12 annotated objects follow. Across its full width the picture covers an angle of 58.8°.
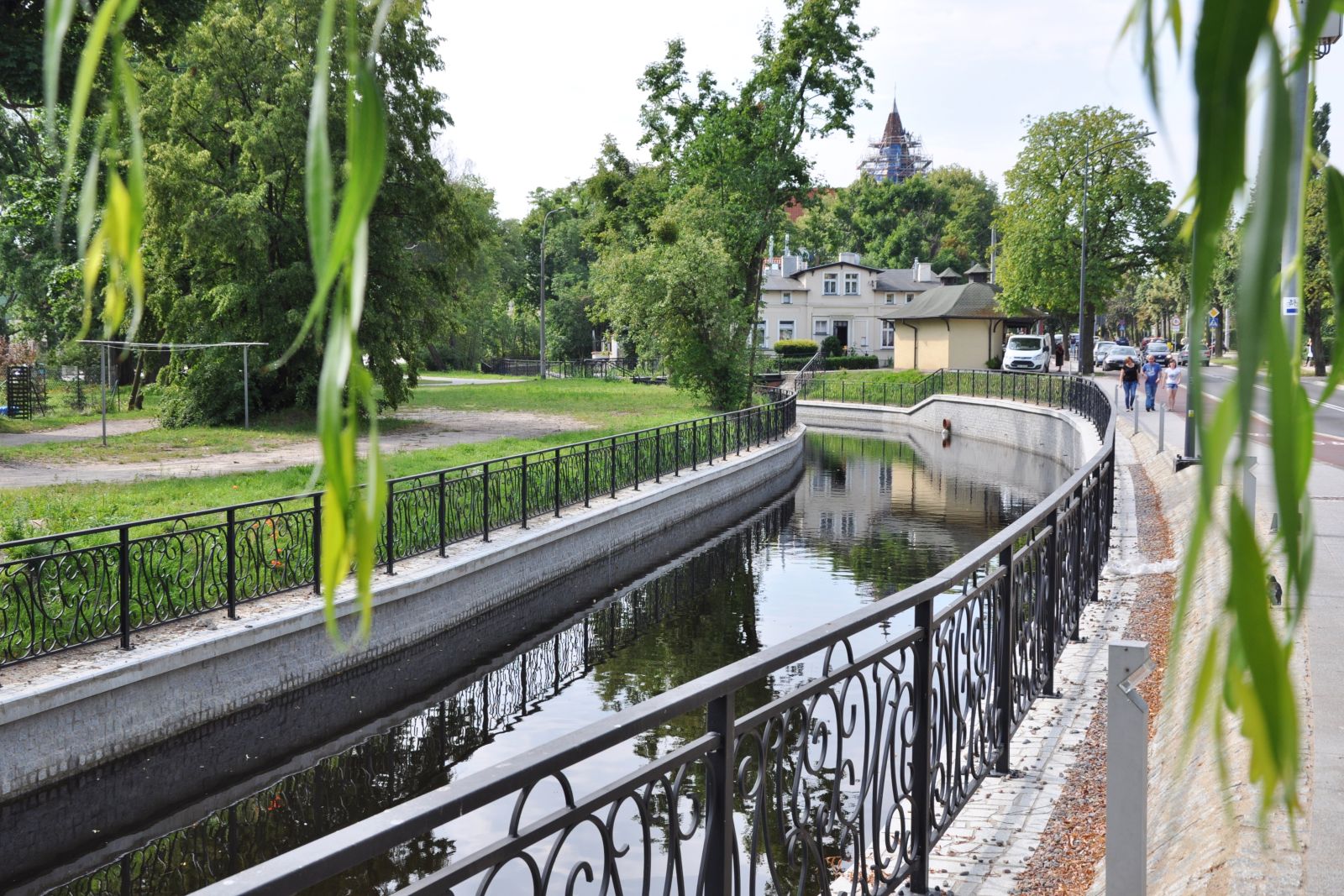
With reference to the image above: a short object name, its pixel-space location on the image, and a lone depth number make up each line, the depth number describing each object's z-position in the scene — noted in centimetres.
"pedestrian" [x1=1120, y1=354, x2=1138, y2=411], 3259
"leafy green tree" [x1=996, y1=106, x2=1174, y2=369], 4909
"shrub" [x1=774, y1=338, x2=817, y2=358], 7069
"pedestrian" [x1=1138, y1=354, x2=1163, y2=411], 3191
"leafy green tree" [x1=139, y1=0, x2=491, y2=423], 2747
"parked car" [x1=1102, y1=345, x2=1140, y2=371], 5762
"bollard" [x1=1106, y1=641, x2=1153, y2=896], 390
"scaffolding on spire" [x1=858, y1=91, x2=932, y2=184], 16938
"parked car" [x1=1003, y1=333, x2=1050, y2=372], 5122
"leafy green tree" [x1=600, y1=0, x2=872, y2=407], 3909
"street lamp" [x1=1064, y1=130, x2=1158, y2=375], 4028
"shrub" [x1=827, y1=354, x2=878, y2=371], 6594
